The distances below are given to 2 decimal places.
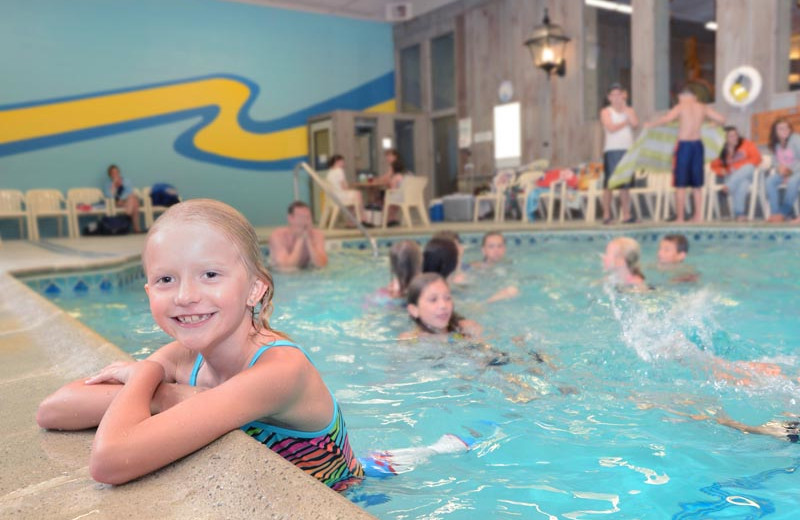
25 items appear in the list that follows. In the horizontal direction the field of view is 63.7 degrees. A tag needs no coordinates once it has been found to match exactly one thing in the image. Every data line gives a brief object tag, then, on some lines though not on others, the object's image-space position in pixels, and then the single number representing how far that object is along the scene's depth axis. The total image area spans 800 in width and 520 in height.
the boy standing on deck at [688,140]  8.17
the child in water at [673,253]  5.34
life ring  8.85
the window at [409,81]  14.60
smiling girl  1.09
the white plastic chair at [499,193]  11.55
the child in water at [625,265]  4.55
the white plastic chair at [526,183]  10.96
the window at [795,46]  13.39
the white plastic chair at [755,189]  8.48
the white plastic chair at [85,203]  10.41
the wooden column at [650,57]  10.12
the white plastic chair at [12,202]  9.96
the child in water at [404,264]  4.21
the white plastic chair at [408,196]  10.12
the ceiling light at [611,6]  12.85
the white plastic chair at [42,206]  10.04
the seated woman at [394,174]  10.75
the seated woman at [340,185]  10.31
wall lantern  10.87
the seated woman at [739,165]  8.58
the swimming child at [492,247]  5.95
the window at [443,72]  14.04
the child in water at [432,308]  3.21
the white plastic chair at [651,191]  9.46
